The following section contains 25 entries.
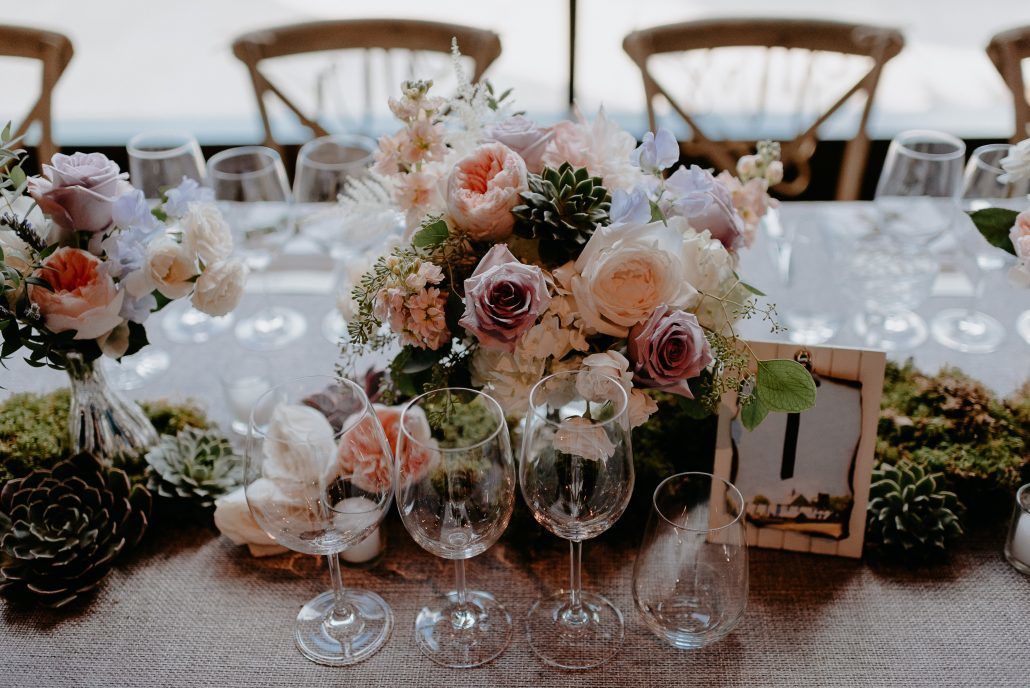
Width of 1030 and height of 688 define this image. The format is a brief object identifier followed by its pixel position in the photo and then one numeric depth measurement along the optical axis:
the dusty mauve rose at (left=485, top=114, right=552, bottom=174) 0.99
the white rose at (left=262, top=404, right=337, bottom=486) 0.85
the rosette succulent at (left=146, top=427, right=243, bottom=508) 1.15
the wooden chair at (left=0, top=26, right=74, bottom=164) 1.96
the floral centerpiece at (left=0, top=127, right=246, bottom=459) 1.02
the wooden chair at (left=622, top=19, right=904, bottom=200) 1.99
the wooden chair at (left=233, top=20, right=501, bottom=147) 2.00
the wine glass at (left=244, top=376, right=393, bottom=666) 0.88
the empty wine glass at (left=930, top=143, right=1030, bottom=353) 1.40
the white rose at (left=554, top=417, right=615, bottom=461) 0.85
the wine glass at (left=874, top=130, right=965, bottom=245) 1.44
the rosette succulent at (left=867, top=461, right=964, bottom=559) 1.08
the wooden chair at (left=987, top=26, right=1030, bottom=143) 1.89
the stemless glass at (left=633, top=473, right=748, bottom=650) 0.93
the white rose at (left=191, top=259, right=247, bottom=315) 1.09
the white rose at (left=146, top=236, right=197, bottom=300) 1.06
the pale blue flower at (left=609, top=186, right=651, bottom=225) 0.92
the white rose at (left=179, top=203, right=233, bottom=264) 1.08
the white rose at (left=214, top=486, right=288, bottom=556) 1.09
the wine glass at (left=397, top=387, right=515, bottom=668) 0.86
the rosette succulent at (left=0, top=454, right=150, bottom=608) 1.05
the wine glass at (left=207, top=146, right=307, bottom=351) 1.45
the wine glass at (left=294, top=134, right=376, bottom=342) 1.47
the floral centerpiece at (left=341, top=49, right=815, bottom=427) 0.89
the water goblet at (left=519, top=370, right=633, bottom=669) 0.86
